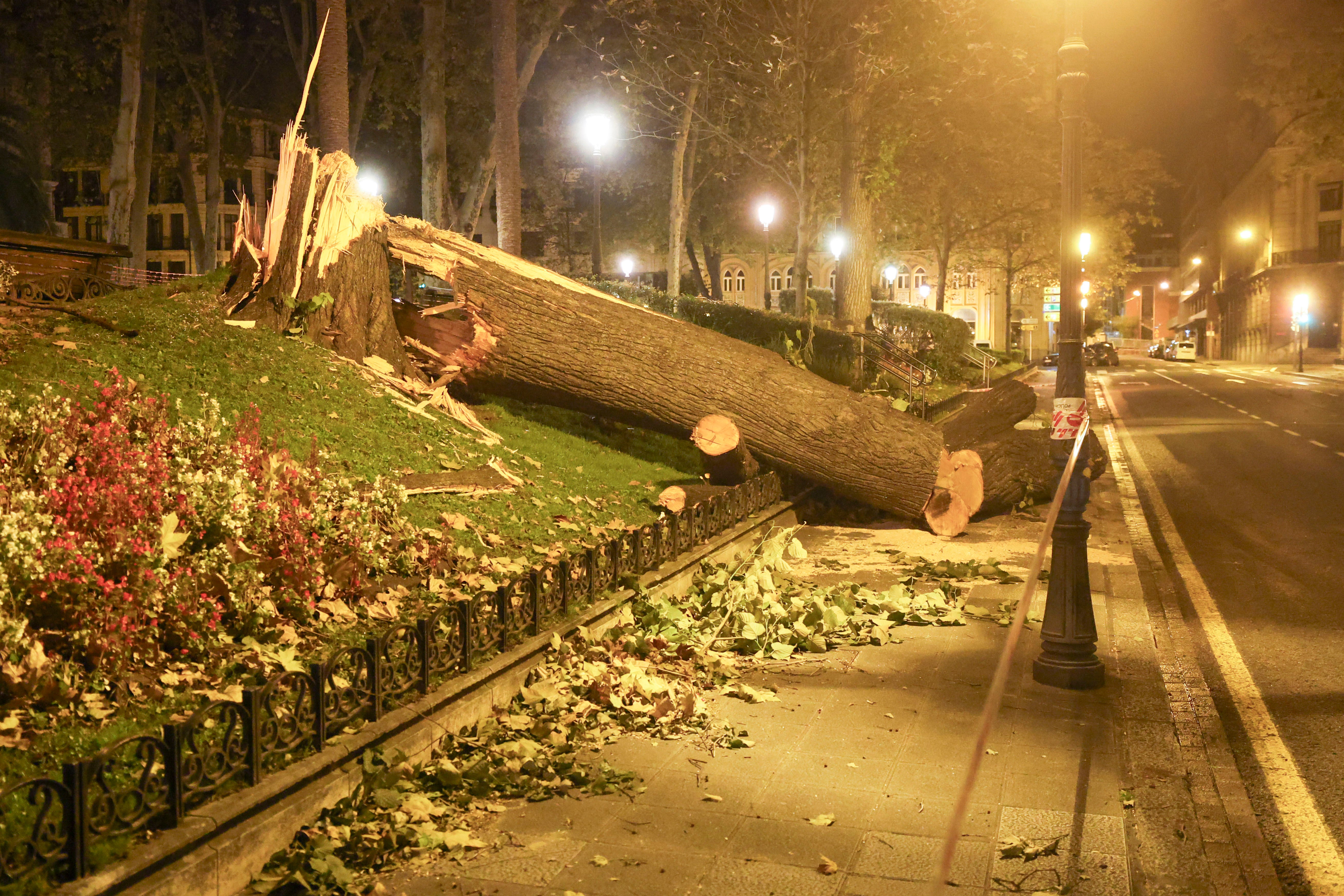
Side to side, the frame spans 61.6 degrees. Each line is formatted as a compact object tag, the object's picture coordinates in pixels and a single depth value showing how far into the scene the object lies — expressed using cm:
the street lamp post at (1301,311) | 5922
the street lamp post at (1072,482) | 688
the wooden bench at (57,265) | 1106
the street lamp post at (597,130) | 2803
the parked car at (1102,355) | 7138
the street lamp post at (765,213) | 3481
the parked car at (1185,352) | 8225
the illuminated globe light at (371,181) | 4118
